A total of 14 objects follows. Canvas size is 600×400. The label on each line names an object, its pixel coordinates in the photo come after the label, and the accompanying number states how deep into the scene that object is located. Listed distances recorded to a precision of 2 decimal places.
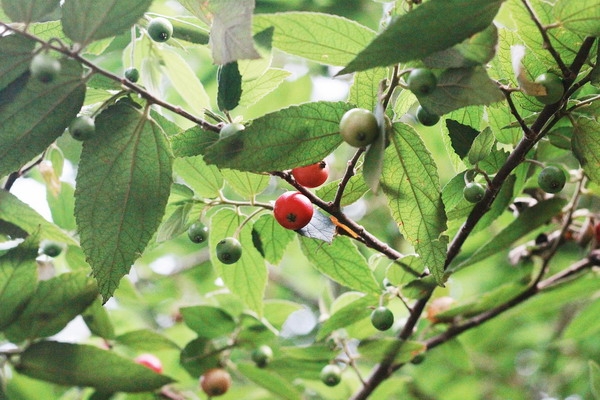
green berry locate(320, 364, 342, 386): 0.87
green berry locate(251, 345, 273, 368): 0.88
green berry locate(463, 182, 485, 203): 0.76
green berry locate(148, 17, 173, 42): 0.77
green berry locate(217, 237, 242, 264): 0.79
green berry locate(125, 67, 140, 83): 0.78
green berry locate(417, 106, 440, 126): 0.75
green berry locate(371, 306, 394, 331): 0.81
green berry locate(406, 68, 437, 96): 0.71
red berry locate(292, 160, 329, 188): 0.77
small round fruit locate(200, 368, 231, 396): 0.89
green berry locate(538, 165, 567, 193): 0.77
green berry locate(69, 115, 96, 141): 0.74
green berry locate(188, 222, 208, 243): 0.80
